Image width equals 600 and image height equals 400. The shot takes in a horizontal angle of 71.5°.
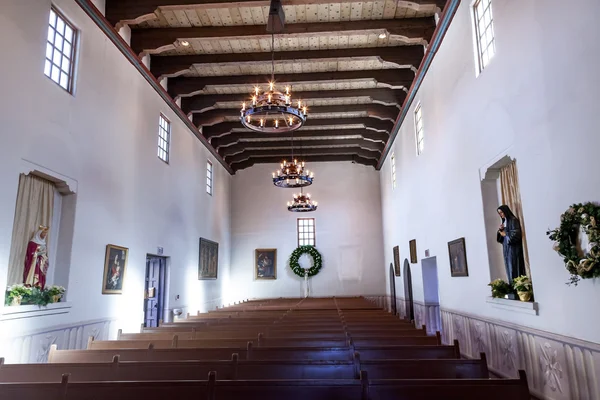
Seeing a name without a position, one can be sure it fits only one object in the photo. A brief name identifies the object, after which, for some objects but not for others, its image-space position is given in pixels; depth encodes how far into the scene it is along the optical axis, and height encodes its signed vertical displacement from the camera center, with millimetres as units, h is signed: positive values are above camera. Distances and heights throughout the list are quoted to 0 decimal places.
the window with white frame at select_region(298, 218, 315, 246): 20250 +2570
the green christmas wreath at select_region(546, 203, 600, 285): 3822 +400
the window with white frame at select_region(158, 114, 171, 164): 11926 +4311
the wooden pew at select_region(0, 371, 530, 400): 3021 -758
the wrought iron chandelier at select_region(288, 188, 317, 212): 16547 +3156
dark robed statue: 5785 +547
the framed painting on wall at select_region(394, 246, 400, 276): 15992 +871
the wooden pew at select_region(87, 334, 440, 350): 5867 -802
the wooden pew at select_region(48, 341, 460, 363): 4848 -790
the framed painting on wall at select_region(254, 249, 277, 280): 19844 +1022
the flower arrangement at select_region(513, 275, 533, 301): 5500 -94
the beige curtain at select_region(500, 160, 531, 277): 5914 +1338
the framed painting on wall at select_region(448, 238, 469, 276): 7973 +483
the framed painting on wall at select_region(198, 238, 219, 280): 15344 +1043
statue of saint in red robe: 6586 +468
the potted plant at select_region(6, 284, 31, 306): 6070 -56
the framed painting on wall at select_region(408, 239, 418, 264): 12722 +991
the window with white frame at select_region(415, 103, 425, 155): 11439 +4263
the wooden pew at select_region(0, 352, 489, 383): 3926 -803
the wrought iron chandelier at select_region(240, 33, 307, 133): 7871 +3363
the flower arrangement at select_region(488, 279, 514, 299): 6090 -99
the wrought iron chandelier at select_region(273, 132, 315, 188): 13586 +3594
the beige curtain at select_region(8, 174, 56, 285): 6344 +1204
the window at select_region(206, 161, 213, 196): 16688 +4365
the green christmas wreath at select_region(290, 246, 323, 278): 19562 +1136
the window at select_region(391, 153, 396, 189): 15994 +4276
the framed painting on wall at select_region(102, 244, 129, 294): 8578 +422
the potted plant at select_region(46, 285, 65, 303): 6770 -40
